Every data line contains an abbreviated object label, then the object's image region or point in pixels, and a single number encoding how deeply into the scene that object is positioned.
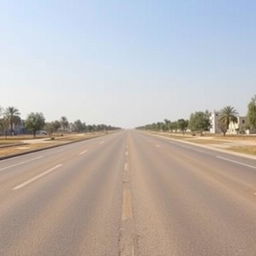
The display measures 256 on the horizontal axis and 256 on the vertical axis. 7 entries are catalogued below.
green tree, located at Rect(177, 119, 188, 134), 185.88
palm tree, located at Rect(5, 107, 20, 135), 127.00
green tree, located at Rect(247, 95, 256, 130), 72.56
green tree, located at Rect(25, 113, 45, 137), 114.09
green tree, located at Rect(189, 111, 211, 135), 143.38
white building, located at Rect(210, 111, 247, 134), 180.16
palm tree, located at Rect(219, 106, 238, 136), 135.50
